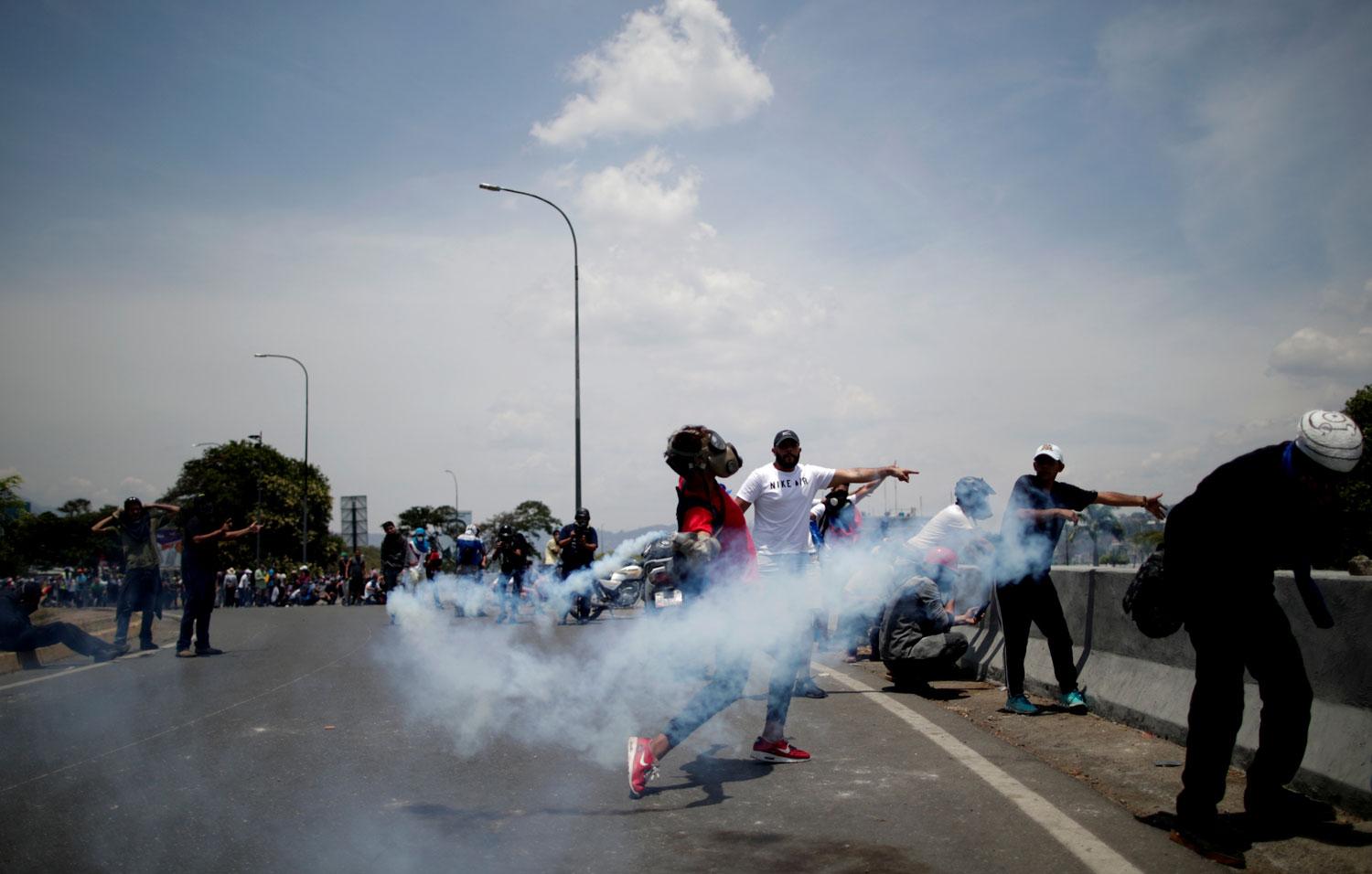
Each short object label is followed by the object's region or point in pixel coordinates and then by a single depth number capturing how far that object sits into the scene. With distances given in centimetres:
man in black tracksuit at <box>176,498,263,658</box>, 1243
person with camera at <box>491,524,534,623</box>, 1688
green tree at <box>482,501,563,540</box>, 10250
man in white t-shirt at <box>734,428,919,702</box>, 749
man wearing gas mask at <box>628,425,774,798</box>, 511
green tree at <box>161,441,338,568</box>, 6981
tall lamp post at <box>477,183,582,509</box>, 2559
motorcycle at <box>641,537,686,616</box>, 1405
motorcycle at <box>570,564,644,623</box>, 1753
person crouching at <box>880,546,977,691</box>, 830
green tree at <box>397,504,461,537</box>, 10331
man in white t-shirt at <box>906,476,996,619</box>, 841
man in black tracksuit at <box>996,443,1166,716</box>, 688
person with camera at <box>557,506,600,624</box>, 1700
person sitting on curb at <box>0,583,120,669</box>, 1117
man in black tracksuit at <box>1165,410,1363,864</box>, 400
